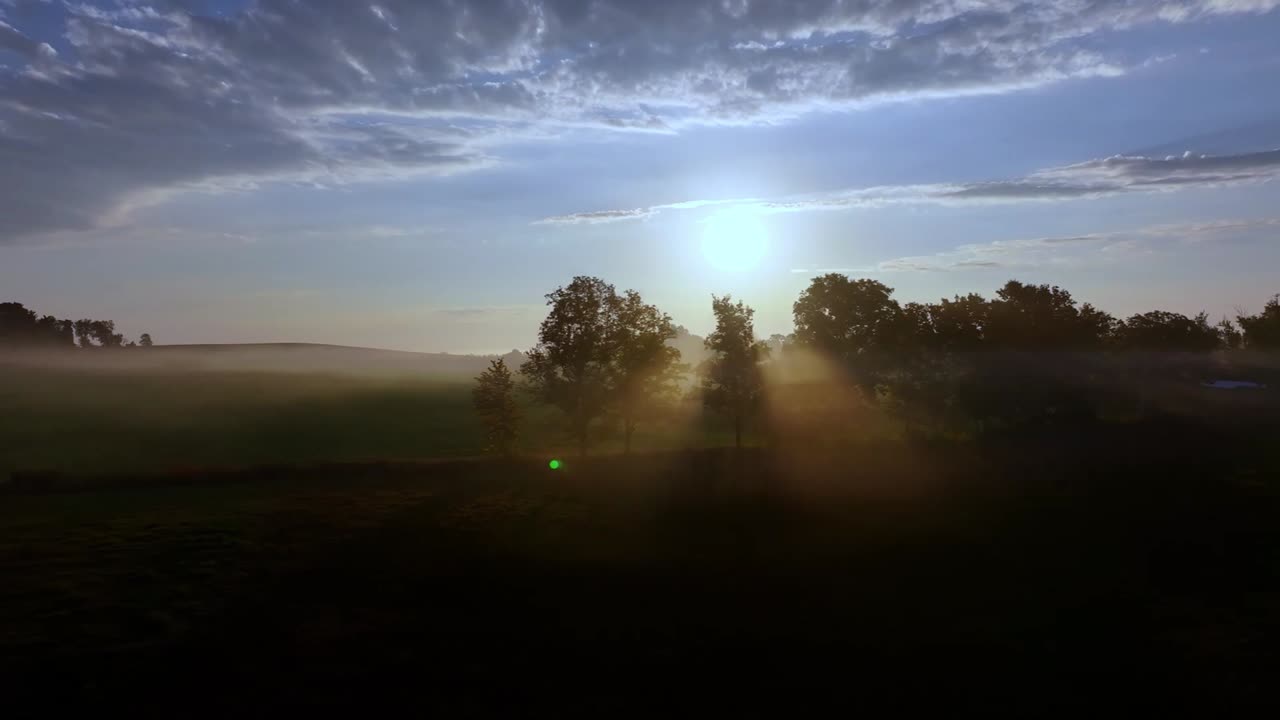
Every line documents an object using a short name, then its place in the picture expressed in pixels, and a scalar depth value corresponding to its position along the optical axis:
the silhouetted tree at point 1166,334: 95.00
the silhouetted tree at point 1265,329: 112.31
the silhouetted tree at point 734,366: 64.62
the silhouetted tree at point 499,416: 66.31
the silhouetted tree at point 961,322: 76.75
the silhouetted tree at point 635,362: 61.53
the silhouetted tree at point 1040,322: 78.00
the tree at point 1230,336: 131.73
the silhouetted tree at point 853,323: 75.31
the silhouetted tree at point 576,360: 59.88
